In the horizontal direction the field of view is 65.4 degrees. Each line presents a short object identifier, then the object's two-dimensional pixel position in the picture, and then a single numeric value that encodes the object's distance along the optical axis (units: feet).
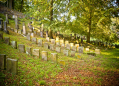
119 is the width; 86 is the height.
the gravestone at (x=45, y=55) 19.09
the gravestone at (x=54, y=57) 18.86
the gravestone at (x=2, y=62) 12.30
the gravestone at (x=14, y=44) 20.22
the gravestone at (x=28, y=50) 19.47
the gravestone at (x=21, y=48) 19.65
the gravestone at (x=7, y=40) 20.99
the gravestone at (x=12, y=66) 12.11
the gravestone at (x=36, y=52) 19.53
